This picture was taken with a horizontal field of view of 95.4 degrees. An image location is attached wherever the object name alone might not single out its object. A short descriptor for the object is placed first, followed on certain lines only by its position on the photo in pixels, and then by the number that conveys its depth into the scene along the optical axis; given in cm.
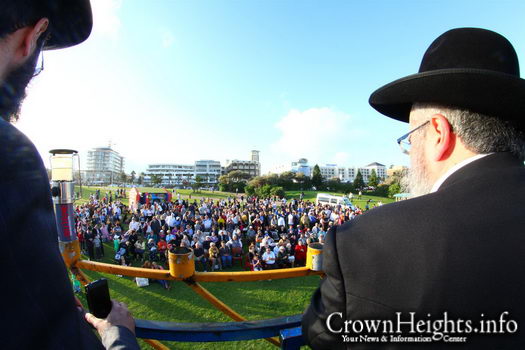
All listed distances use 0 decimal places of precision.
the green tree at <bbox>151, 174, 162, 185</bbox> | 8706
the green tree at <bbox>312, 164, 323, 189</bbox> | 6738
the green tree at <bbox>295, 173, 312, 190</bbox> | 6688
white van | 3034
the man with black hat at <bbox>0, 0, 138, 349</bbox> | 63
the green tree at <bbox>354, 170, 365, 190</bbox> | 6322
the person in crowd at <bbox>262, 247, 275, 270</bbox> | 959
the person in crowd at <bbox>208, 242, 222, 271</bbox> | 1002
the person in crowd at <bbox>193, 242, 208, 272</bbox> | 980
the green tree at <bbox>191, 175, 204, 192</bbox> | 5705
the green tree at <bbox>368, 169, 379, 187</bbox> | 6581
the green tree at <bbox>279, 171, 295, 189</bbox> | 6010
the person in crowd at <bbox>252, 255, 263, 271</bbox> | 935
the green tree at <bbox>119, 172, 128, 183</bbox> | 10509
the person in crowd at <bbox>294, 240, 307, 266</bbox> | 1052
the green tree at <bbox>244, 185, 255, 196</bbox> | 4965
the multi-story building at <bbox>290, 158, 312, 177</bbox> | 11825
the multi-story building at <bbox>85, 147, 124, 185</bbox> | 12338
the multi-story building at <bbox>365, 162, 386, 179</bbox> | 14949
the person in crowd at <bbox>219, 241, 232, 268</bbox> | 1047
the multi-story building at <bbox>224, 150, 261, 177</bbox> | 11981
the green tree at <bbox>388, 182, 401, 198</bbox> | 4574
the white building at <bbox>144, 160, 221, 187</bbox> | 13238
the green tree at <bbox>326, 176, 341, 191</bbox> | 6581
